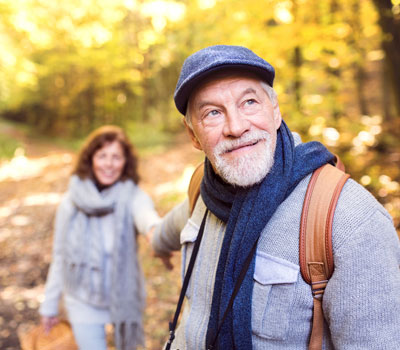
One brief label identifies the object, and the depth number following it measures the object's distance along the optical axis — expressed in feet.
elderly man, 4.00
